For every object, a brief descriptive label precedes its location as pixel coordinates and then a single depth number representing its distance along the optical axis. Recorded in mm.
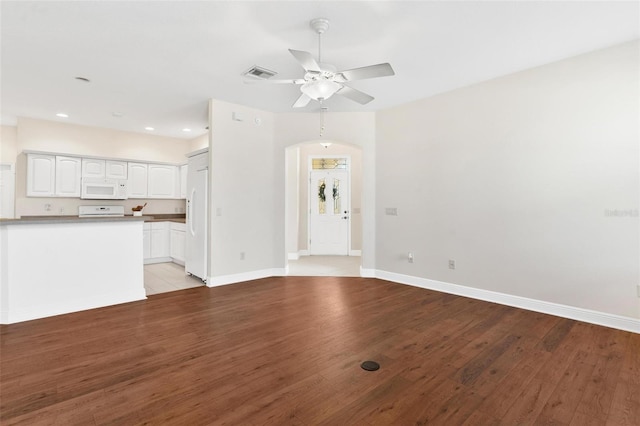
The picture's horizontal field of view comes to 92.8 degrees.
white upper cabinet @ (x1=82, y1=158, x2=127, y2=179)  6254
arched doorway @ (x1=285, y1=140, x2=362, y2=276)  7750
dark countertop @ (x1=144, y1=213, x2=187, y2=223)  6724
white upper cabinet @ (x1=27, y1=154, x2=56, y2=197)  5711
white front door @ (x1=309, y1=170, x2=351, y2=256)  7902
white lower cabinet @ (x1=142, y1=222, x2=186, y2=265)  6551
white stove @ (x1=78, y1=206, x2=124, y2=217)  6383
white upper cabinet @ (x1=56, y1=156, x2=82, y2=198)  5973
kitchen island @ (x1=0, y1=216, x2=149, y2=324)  3334
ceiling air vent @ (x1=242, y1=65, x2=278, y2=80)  3729
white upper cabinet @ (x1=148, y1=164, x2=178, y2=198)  7074
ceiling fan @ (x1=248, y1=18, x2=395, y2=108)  2594
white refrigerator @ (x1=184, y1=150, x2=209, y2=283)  5043
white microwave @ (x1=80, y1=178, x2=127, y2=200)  6266
